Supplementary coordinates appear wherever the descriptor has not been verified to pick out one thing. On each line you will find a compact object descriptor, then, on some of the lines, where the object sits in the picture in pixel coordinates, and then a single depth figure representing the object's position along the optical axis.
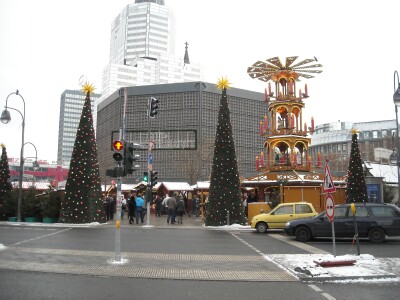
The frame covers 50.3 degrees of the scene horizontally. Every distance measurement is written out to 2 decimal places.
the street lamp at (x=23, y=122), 26.45
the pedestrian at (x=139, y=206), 27.39
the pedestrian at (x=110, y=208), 30.35
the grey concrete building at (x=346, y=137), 118.50
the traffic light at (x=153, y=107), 23.29
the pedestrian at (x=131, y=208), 27.24
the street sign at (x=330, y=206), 11.62
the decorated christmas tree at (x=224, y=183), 25.34
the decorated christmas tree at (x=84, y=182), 25.64
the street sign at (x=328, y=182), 11.88
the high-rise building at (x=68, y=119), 187.88
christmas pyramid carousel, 35.66
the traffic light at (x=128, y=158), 12.17
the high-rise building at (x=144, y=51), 154.75
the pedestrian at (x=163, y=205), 34.32
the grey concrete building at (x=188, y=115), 85.81
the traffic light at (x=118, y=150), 11.88
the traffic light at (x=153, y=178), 26.09
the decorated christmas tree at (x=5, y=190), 29.08
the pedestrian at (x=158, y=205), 36.31
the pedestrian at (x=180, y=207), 27.95
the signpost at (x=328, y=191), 11.68
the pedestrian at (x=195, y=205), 37.25
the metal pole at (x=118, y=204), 11.32
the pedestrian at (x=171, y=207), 27.12
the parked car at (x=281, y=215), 20.42
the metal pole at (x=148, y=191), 24.75
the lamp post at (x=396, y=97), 20.09
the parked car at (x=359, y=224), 16.94
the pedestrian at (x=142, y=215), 27.55
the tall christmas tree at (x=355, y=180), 26.86
